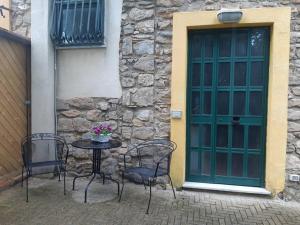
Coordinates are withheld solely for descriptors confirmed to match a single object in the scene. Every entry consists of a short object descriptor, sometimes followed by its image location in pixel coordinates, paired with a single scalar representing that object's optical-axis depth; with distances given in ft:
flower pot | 12.57
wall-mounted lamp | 12.09
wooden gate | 12.93
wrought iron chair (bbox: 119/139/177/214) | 13.12
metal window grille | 13.80
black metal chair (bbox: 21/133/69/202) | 14.26
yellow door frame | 11.99
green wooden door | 12.76
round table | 11.98
